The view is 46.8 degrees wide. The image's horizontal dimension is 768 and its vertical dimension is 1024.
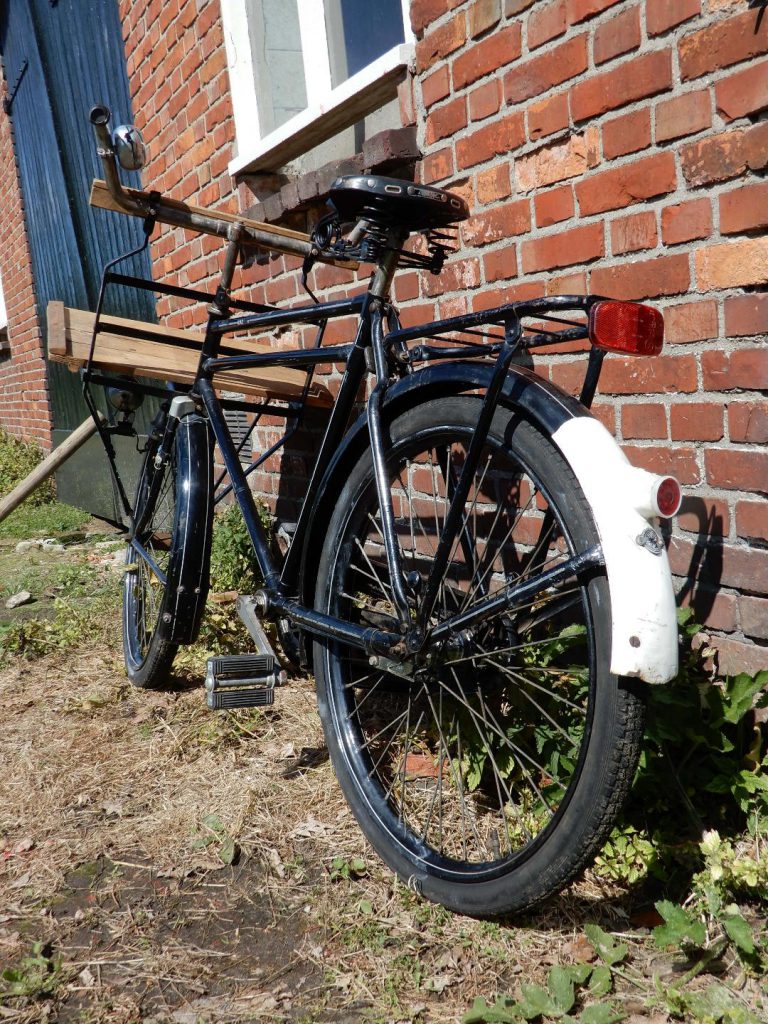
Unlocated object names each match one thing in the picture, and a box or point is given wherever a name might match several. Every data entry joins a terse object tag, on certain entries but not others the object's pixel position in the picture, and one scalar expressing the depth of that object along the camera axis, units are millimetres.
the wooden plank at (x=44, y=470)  4047
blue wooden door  5539
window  2988
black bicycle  1474
